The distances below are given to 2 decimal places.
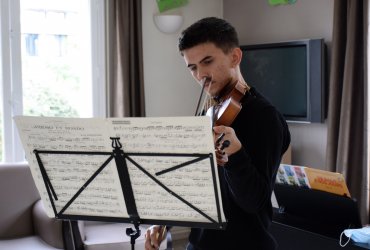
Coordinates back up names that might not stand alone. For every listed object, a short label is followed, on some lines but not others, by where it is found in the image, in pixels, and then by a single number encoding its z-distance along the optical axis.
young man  1.12
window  3.22
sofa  2.57
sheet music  1.10
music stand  1.15
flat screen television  3.05
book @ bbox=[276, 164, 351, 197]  2.19
